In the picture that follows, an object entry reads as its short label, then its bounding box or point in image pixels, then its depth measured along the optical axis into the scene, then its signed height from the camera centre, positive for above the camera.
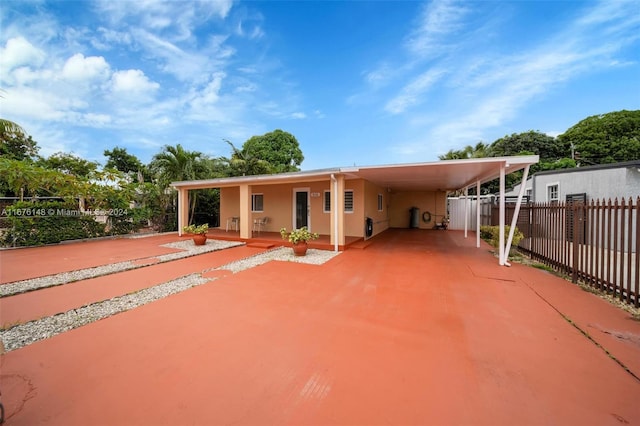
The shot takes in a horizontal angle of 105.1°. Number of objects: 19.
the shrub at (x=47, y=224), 8.70 -0.53
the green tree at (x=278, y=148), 26.39 +6.90
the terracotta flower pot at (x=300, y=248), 7.31 -1.11
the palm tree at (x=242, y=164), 15.04 +2.90
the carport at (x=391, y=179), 6.15 +1.18
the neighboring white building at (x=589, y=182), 8.07 +1.11
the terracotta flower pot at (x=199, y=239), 9.18 -1.06
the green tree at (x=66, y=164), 15.04 +2.90
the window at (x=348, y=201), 9.87 +0.41
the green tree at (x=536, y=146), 23.67 +6.41
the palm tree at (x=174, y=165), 12.55 +2.38
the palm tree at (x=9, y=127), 5.91 +2.07
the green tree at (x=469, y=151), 16.38 +4.04
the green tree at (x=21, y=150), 16.58 +4.37
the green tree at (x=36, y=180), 8.46 +1.15
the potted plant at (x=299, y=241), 7.31 -0.90
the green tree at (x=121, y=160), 23.05 +4.90
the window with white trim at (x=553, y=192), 10.77 +0.85
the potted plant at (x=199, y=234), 9.20 -0.87
